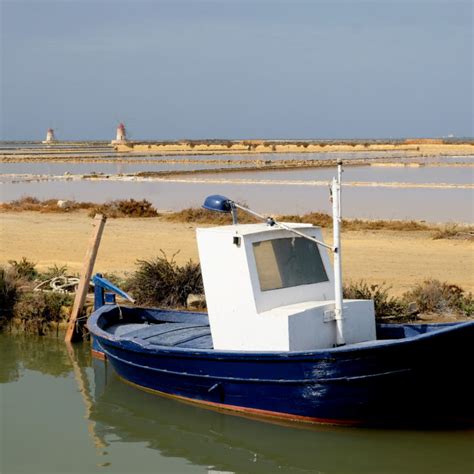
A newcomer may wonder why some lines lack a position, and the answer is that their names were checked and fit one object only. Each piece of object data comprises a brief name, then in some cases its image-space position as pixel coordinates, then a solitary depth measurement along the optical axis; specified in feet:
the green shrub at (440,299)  47.09
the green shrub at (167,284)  50.85
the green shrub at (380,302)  45.11
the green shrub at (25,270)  57.21
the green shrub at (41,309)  51.57
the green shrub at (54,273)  56.65
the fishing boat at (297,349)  32.58
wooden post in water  49.16
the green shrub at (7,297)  52.60
